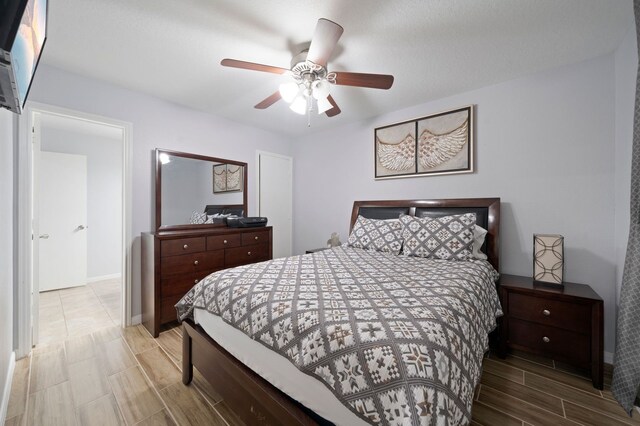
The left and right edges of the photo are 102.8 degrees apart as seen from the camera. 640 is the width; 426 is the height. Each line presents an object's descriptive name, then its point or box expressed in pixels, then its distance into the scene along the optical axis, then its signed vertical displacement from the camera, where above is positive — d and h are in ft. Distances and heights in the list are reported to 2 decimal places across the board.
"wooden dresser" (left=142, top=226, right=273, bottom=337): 8.19 -1.84
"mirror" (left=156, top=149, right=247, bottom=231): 9.67 +0.85
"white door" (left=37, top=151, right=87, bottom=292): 12.16 -0.52
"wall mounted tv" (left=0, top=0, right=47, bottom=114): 2.17 +1.65
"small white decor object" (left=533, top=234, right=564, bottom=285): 6.73 -1.27
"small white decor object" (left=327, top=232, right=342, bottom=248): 11.59 -1.41
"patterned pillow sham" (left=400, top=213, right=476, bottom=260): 7.37 -0.80
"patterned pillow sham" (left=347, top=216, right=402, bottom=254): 8.66 -0.88
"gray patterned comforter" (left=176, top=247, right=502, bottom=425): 2.71 -1.61
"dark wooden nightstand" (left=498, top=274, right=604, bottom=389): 5.77 -2.72
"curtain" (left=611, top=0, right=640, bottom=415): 4.92 -2.01
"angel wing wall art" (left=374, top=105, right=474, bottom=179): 8.90 +2.47
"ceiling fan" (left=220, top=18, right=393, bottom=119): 5.21 +3.31
